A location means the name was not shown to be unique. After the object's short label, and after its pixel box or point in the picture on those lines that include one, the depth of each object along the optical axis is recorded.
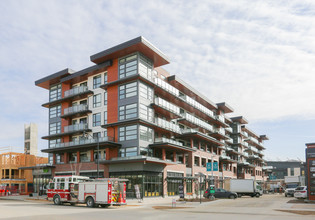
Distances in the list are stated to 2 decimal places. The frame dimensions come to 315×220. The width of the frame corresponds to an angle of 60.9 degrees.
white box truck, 43.74
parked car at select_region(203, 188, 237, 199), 37.42
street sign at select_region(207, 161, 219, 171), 32.36
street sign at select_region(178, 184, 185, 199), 32.06
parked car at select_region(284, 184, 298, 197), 45.11
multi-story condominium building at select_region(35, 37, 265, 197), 37.27
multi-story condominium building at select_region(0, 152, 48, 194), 52.50
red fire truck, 23.85
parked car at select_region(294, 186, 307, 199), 35.35
